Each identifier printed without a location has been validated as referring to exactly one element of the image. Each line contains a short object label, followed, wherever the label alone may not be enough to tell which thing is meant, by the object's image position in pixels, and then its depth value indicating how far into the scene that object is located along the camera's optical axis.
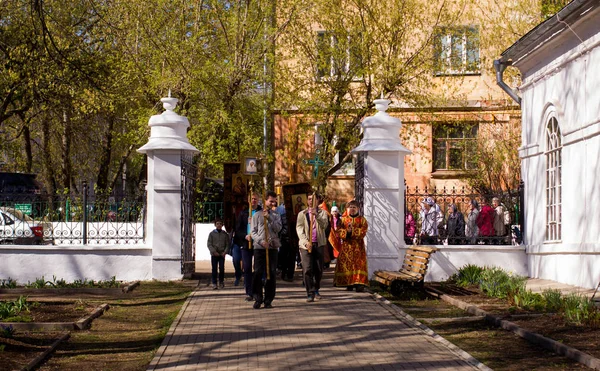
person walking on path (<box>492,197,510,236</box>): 20.92
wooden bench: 17.45
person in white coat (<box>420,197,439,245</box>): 20.81
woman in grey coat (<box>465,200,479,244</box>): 20.84
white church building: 17.56
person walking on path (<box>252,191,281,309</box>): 15.59
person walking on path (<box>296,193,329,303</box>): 16.98
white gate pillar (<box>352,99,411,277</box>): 20.59
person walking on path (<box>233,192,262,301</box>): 16.94
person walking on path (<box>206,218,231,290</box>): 18.98
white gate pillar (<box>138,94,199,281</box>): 20.81
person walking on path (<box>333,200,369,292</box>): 18.22
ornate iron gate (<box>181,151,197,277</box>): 21.16
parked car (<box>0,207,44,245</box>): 21.34
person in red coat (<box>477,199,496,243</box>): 20.75
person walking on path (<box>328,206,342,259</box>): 18.47
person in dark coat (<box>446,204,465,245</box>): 20.94
